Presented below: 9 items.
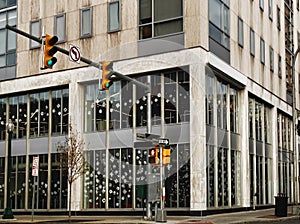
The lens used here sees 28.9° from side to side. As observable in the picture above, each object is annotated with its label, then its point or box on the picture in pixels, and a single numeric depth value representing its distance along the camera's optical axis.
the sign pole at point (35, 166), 28.88
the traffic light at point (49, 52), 17.77
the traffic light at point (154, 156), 25.02
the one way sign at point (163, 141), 24.92
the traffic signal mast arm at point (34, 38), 17.64
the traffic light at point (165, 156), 25.03
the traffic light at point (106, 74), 21.62
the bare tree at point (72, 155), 28.93
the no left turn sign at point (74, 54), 19.73
